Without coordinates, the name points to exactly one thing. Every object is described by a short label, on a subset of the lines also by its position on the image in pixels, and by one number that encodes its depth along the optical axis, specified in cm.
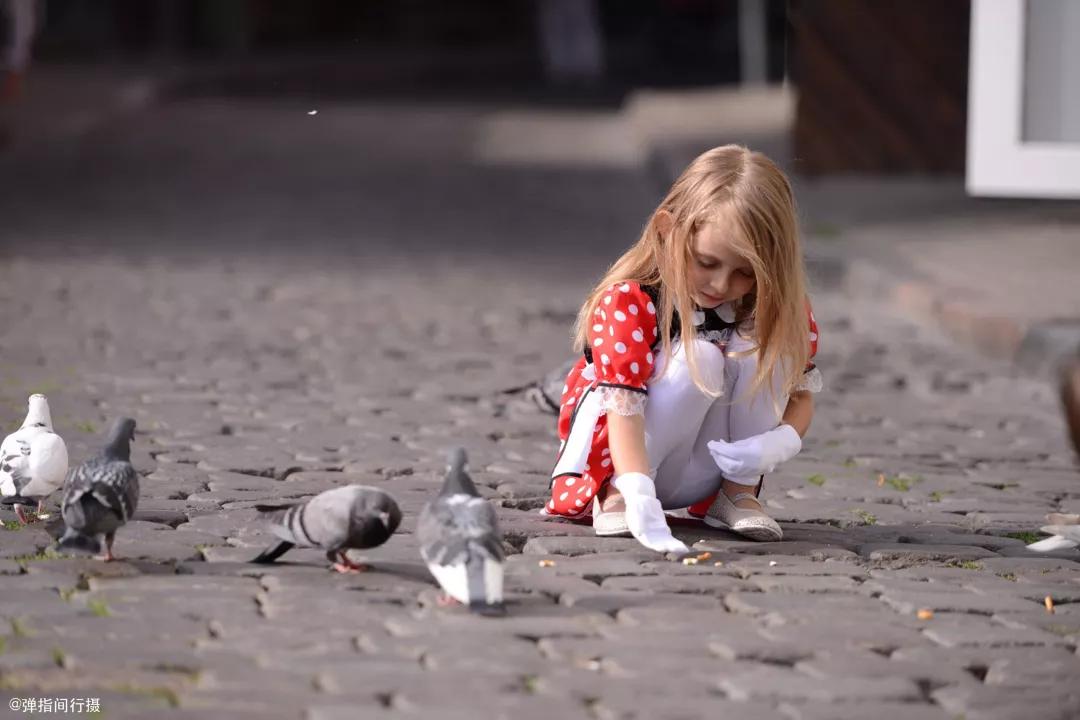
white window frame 1981
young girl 1007
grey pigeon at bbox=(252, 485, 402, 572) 900
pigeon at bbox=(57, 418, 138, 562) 905
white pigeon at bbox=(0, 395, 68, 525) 1013
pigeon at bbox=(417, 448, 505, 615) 857
